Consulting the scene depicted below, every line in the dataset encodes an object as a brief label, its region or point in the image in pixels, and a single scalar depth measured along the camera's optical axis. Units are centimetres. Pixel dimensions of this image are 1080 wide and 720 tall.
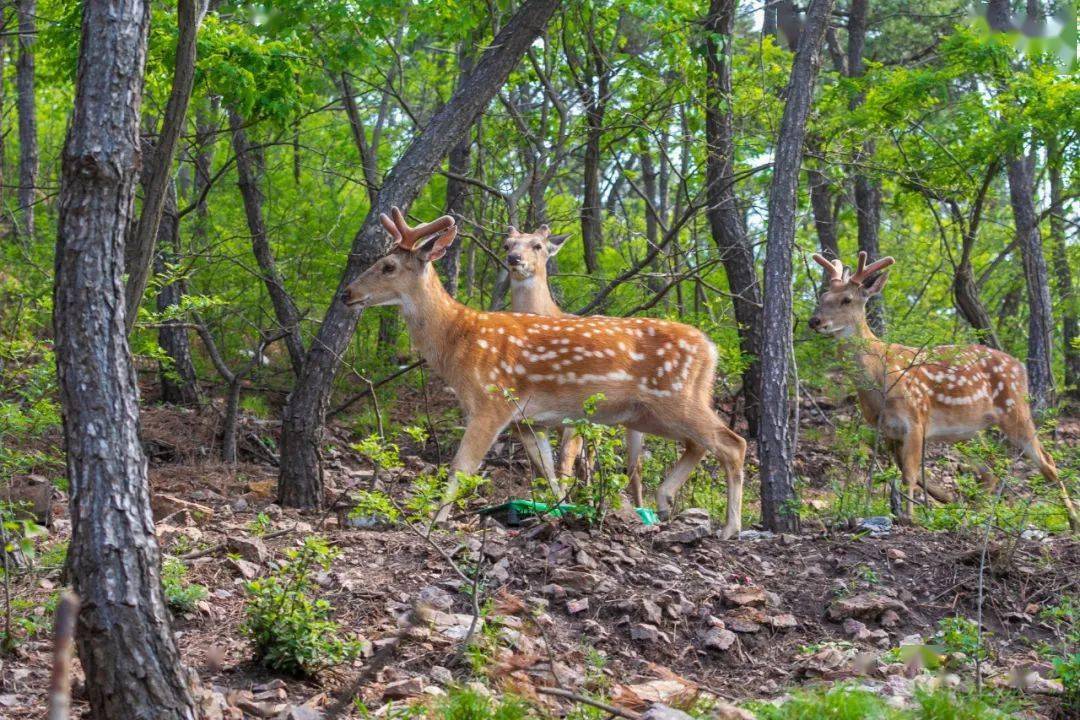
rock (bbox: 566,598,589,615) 636
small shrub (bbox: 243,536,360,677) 523
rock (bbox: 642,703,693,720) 457
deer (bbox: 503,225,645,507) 1109
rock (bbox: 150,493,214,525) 805
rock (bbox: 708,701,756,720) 472
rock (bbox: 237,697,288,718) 490
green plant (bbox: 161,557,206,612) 587
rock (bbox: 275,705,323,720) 474
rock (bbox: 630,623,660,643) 617
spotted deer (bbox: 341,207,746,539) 924
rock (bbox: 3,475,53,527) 758
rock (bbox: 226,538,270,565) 684
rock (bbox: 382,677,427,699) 512
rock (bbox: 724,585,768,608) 665
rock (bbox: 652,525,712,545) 763
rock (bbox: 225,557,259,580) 659
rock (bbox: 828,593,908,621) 662
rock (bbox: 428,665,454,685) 523
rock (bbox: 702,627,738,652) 620
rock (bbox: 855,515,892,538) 823
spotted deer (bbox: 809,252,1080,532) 1125
